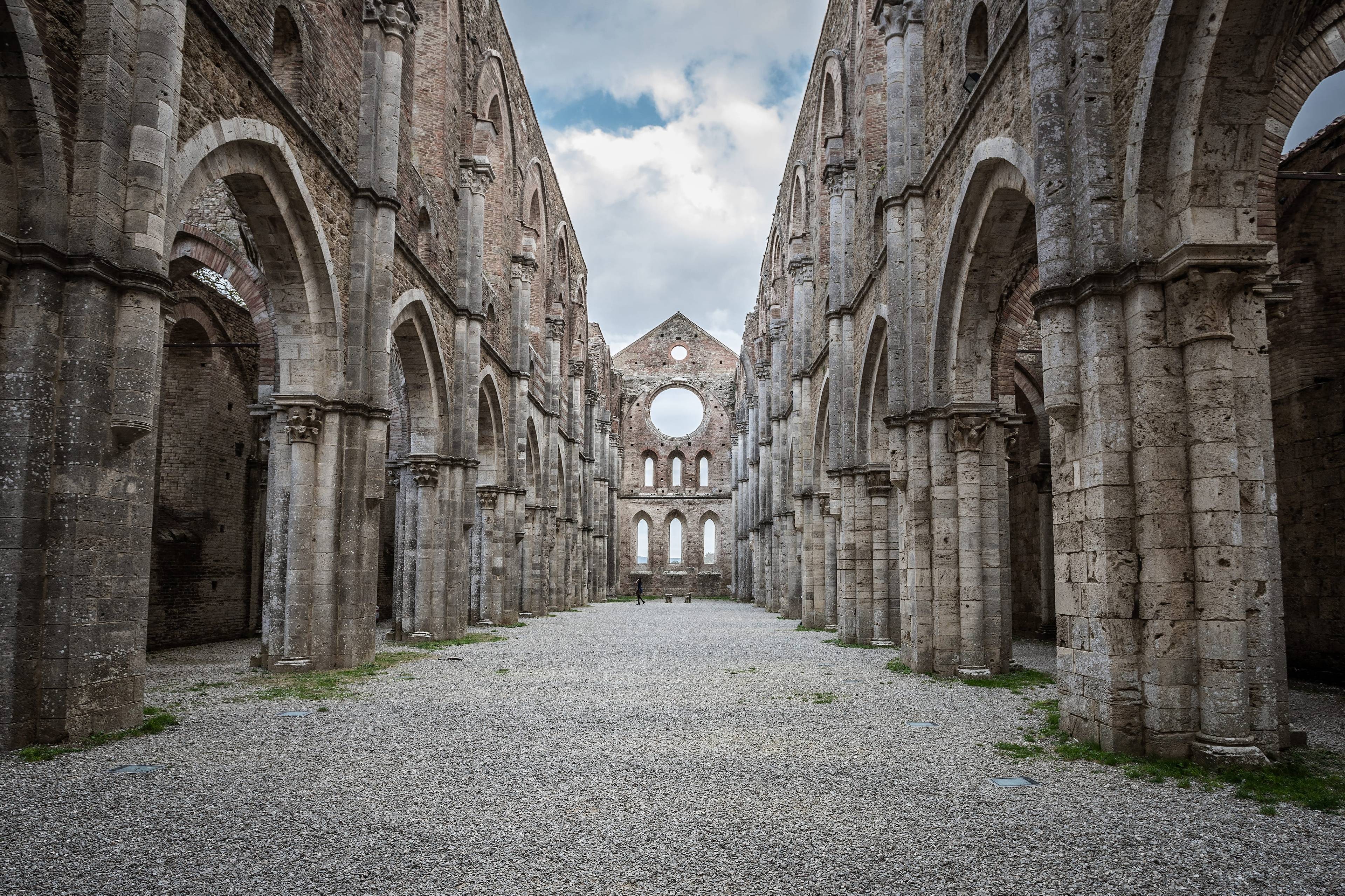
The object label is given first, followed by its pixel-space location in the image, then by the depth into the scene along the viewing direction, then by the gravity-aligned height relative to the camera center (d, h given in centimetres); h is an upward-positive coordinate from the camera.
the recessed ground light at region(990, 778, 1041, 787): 572 -175
